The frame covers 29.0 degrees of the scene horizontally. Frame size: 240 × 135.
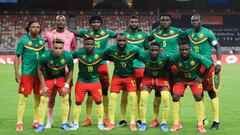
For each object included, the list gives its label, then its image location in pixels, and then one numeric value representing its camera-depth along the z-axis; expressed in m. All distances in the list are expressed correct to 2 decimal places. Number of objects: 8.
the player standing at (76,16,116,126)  9.20
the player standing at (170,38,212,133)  8.54
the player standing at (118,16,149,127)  9.20
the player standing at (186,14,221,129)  8.82
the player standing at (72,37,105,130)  8.73
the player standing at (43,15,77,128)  8.89
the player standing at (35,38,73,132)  8.48
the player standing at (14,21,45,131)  8.66
